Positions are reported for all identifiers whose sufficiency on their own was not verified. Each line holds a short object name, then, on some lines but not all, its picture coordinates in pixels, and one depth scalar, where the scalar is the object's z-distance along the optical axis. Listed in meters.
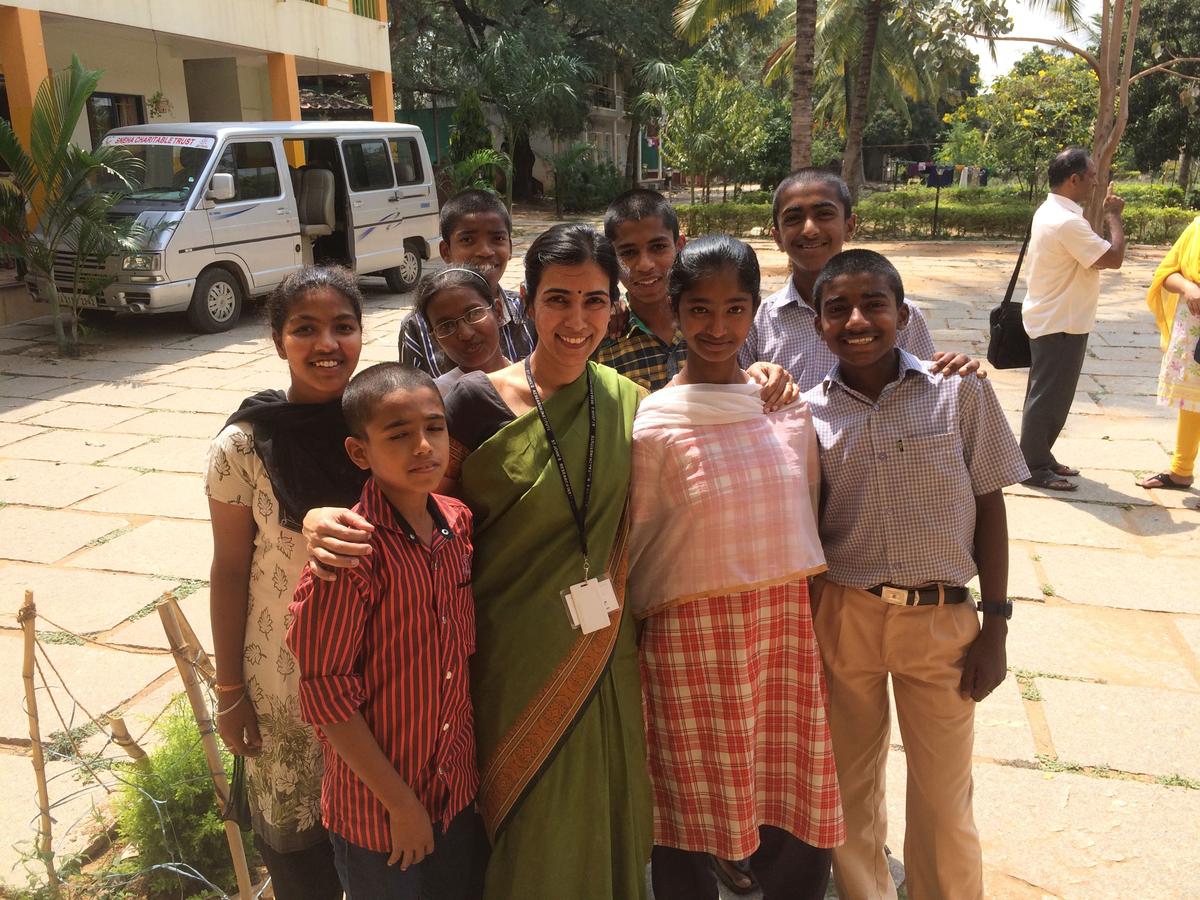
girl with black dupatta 1.72
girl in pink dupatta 1.76
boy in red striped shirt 1.47
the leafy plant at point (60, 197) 7.93
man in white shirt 4.85
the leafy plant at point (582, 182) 23.31
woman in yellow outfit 4.81
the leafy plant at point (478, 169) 17.64
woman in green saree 1.65
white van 8.51
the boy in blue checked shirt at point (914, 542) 1.91
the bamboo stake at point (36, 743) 2.08
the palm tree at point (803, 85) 11.57
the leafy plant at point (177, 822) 2.34
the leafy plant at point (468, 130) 19.31
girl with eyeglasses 2.24
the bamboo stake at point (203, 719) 2.03
